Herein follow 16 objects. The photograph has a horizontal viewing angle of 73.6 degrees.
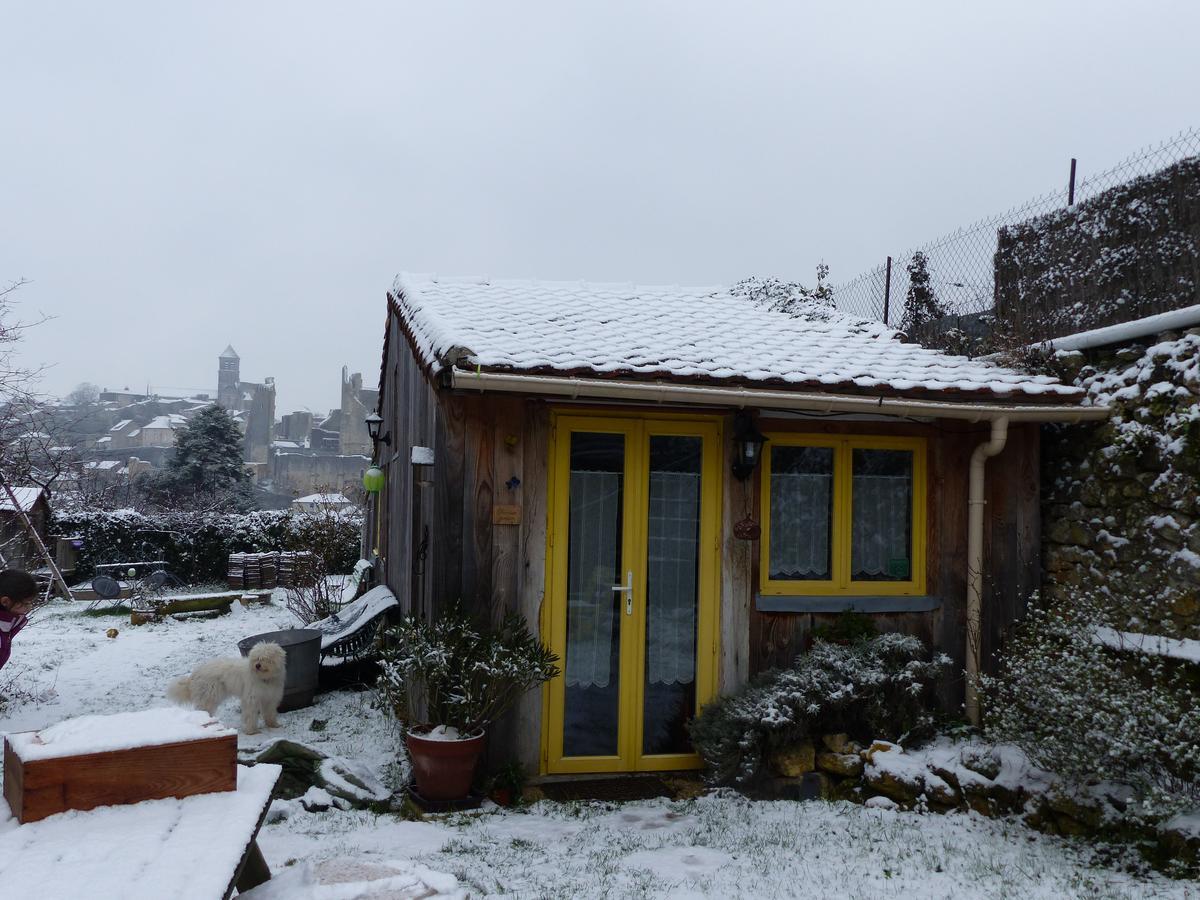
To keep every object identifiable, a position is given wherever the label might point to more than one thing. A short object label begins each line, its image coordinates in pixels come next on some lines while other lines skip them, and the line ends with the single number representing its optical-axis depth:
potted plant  4.75
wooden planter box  2.27
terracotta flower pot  4.75
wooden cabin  5.16
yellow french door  5.38
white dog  6.32
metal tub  7.26
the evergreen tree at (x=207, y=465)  23.00
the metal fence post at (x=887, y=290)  9.82
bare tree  6.76
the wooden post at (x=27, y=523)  7.00
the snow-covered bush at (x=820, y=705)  5.04
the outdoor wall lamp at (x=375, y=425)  10.77
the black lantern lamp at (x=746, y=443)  5.43
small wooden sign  5.18
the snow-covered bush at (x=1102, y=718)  3.96
